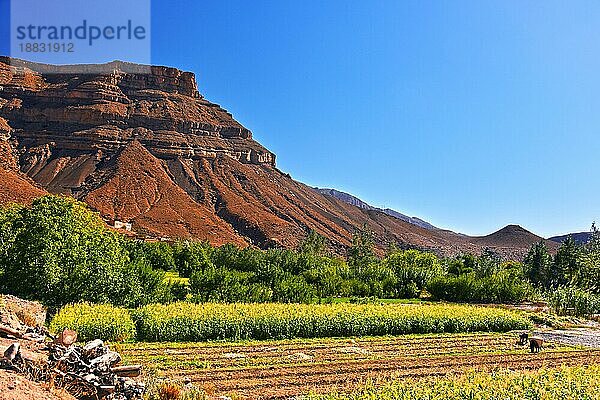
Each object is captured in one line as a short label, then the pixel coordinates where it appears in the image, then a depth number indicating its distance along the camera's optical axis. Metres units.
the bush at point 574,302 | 34.69
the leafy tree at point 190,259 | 46.53
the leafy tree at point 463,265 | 57.28
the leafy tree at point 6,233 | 23.04
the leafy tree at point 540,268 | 61.66
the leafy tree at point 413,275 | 46.25
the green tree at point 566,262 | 57.47
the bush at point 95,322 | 17.52
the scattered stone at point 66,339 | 11.65
